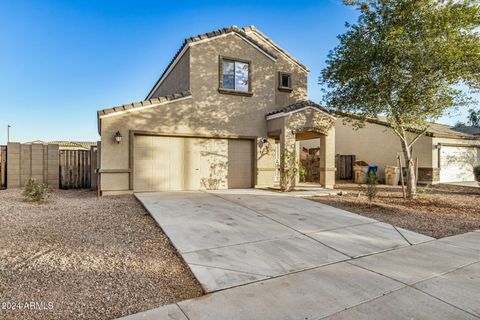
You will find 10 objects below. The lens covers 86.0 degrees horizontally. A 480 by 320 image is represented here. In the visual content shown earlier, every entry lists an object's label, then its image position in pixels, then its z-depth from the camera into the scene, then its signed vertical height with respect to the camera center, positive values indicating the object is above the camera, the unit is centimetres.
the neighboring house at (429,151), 1511 +73
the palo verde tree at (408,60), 796 +332
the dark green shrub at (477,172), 1257 -50
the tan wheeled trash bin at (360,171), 1538 -55
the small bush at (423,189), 1066 -129
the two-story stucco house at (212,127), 941 +142
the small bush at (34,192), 790 -96
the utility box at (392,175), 1481 -78
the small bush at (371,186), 800 -77
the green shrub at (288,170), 1035 -34
